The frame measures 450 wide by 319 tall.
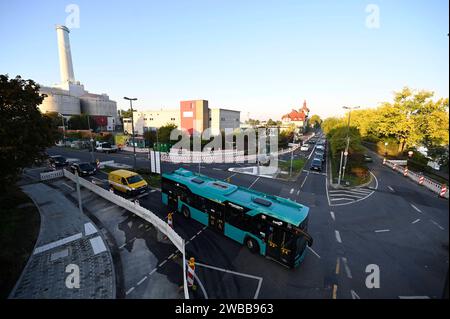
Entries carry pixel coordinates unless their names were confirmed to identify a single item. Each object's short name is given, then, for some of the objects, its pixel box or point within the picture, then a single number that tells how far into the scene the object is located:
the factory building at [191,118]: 57.47
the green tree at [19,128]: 13.13
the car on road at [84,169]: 25.02
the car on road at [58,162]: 29.90
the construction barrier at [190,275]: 8.26
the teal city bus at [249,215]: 9.62
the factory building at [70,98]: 91.19
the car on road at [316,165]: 31.06
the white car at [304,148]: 51.66
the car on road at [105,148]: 43.47
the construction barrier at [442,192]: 19.49
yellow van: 18.25
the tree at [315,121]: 161.35
